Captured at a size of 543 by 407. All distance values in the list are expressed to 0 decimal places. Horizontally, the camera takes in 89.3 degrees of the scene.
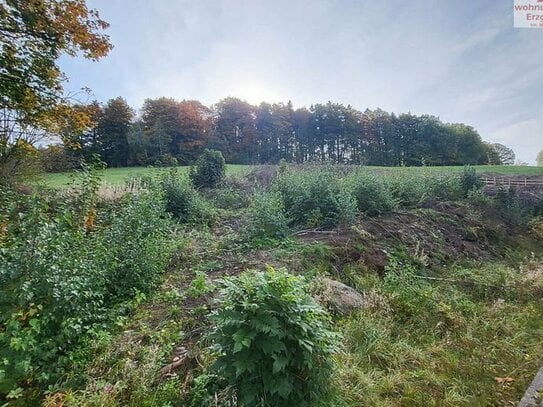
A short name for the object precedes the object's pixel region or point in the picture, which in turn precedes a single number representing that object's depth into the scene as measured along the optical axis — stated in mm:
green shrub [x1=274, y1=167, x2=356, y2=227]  5551
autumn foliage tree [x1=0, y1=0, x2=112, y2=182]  5508
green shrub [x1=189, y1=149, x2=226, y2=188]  10375
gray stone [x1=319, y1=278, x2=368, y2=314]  3213
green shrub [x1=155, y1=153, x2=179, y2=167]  8656
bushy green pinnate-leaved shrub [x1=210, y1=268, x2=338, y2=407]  1645
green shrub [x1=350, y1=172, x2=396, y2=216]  6344
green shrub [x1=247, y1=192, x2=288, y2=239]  5059
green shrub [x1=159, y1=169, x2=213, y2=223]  6897
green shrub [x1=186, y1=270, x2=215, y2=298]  3074
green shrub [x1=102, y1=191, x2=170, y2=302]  3152
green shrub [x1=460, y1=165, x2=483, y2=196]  9594
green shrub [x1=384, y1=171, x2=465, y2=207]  7539
